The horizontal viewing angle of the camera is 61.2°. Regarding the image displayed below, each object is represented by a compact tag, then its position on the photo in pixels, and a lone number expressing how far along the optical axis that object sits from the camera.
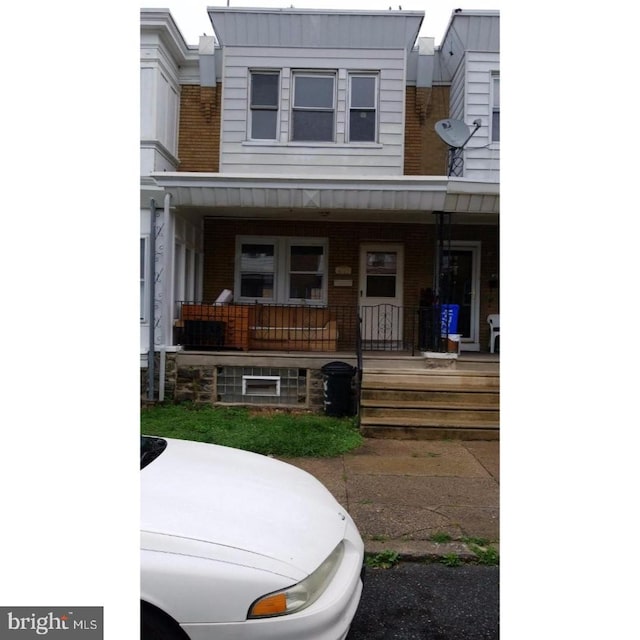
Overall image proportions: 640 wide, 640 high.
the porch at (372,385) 7.16
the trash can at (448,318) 8.88
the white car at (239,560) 2.04
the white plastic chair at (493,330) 10.20
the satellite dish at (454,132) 8.90
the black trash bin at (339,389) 7.95
